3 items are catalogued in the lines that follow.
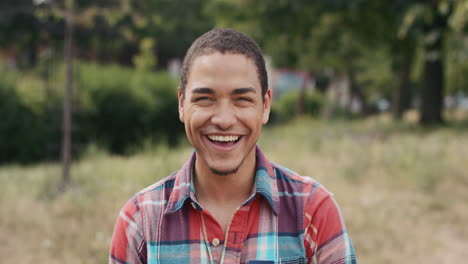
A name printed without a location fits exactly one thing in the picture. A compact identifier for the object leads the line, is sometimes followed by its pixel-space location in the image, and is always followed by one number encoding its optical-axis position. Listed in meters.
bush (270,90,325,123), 26.23
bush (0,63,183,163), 10.27
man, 1.69
